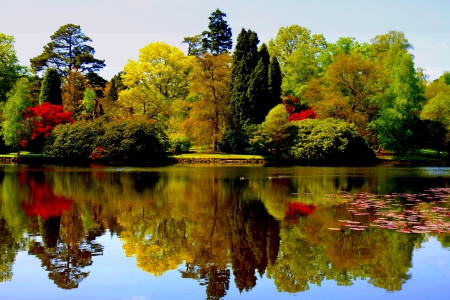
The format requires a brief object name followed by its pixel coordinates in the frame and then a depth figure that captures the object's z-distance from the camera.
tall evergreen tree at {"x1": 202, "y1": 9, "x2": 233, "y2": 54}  71.19
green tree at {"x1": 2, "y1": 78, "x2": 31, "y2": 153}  48.50
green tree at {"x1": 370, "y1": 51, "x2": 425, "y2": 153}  54.44
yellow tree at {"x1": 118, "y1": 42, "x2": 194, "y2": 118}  60.69
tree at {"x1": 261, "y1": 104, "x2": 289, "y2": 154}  50.12
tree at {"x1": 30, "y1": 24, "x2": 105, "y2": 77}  74.56
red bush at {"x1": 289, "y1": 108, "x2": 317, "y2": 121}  55.34
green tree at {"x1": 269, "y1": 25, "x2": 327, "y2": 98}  66.50
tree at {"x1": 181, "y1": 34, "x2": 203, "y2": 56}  76.13
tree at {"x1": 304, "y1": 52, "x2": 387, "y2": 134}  53.91
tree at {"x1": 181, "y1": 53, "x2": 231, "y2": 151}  51.47
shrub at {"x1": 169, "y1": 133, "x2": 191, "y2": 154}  52.47
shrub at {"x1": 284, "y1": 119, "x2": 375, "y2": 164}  48.78
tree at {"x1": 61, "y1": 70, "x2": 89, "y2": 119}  60.12
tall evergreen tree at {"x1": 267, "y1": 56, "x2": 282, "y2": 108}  55.16
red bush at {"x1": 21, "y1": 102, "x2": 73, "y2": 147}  50.41
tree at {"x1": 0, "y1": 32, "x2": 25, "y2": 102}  62.31
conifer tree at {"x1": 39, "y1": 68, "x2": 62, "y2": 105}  57.25
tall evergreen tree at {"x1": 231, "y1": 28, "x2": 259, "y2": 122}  53.53
